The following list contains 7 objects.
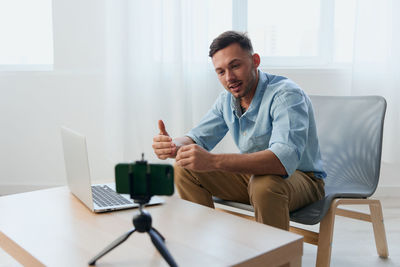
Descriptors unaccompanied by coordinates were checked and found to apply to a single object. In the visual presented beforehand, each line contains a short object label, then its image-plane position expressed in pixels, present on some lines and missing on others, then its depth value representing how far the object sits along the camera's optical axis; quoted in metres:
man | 1.63
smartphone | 0.98
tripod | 1.04
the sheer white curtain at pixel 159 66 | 3.02
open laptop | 1.42
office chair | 1.74
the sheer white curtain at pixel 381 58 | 2.95
